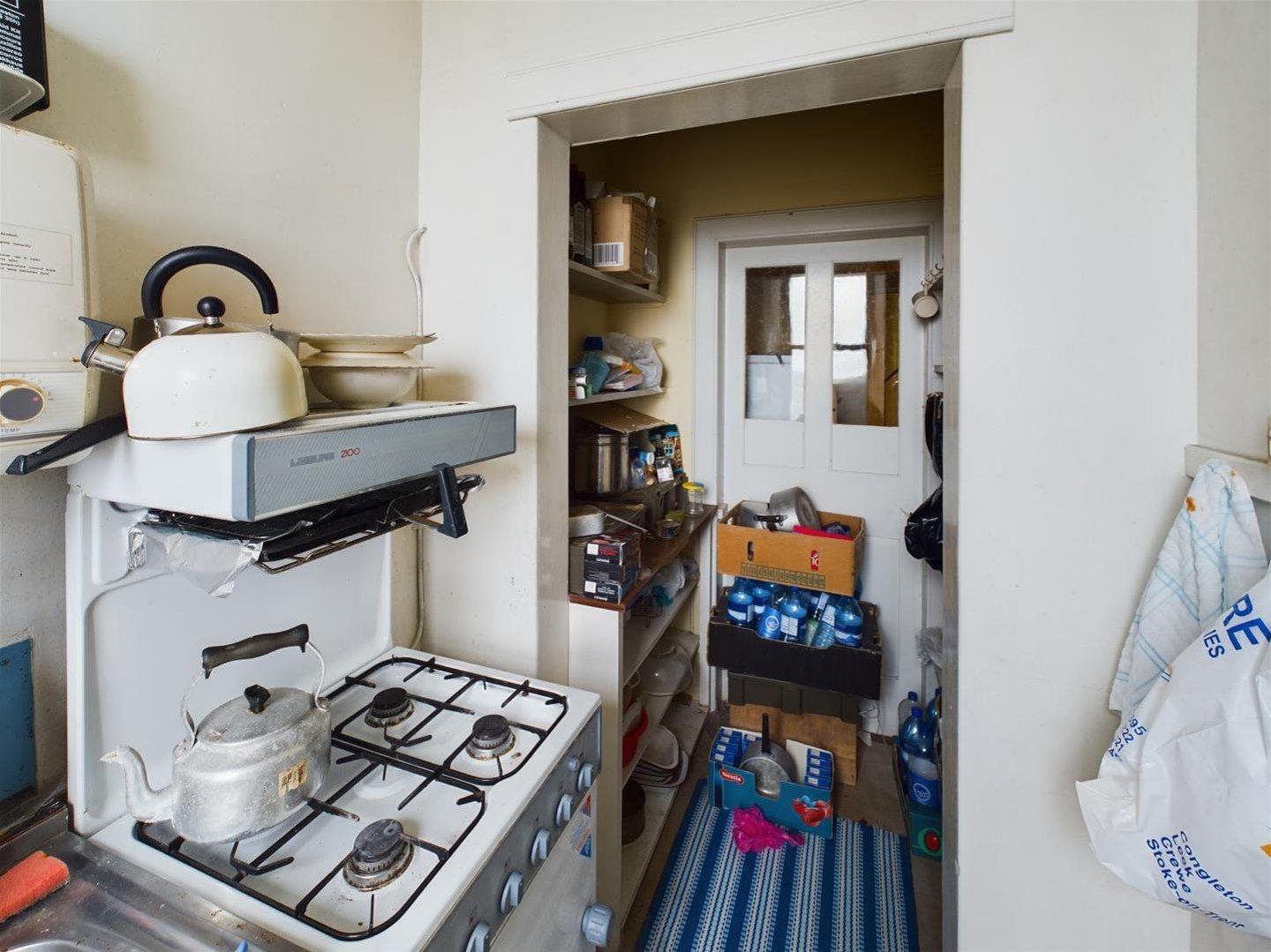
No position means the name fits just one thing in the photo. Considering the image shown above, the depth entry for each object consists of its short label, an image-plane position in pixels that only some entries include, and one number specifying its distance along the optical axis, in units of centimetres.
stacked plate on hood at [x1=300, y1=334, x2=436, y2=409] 90
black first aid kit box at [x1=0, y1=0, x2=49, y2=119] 61
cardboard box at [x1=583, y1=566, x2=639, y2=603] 147
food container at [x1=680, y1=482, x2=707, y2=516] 237
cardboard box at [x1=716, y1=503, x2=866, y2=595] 192
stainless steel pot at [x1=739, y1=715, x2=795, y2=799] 199
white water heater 59
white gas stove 68
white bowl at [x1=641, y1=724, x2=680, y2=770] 215
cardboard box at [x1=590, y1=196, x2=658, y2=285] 182
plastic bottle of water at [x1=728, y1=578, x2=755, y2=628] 207
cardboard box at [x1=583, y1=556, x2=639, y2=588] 147
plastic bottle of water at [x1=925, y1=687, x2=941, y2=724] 194
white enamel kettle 60
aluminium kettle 72
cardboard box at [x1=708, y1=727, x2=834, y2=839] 191
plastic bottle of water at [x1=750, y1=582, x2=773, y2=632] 207
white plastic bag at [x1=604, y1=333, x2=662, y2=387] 226
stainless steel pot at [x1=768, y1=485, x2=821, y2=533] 220
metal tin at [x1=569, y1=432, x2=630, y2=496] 194
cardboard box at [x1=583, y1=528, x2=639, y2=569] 147
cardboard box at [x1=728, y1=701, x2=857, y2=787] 213
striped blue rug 158
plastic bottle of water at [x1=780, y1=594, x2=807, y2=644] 199
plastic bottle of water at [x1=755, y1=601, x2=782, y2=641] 201
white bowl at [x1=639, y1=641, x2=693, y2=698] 218
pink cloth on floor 188
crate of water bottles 191
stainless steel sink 65
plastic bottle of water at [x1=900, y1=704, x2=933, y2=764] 195
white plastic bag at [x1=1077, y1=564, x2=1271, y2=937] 63
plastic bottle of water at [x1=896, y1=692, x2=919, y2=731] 227
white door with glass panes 224
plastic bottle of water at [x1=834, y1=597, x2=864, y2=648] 193
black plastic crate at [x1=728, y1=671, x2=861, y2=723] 204
